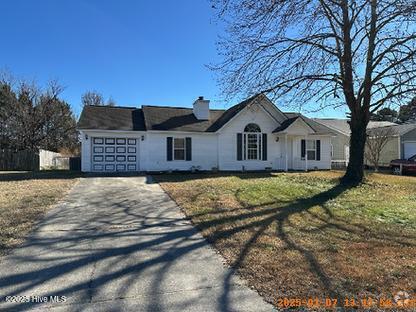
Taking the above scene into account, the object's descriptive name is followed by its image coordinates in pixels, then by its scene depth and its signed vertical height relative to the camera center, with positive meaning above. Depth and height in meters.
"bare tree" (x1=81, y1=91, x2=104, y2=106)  53.44 +9.32
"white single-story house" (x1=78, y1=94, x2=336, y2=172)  21.08 +1.19
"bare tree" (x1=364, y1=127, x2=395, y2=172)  26.82 +1.19
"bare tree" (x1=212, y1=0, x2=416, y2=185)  12.88 +3.97
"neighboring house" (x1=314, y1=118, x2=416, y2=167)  31.06 +1.28
